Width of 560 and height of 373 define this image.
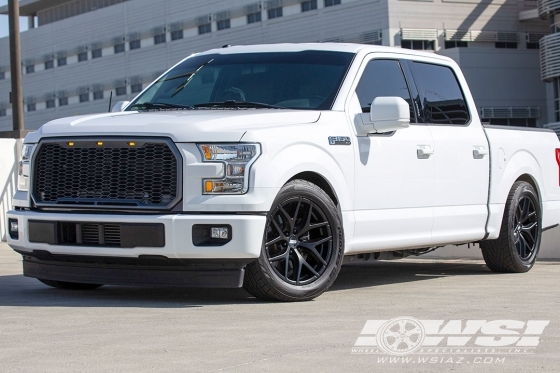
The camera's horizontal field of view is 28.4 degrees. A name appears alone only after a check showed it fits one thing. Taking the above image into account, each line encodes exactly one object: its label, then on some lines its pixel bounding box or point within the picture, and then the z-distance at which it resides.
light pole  16.39
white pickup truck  7.05
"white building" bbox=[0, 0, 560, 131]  64.56
